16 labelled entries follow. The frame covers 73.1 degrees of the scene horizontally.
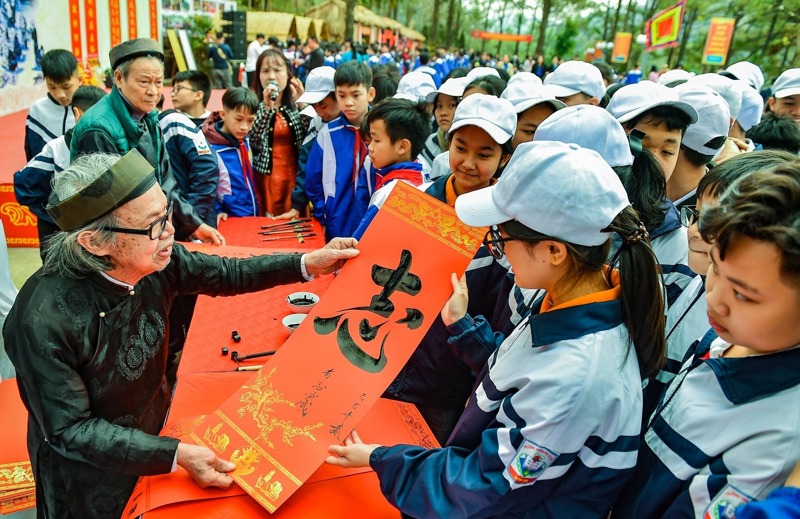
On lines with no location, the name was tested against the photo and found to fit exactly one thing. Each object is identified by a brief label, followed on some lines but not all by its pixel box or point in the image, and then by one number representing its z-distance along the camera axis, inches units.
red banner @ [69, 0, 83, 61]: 455.2
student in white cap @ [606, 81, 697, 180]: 78.1
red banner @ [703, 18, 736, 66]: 384.6
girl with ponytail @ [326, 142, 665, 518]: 41.2
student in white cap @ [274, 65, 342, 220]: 150.6
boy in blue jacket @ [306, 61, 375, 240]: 133.8
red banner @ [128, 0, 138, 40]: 584.1
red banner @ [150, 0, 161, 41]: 634.2
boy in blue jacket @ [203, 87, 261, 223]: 149.3
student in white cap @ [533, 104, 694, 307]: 66.1
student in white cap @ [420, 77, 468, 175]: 145.6
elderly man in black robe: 53.8
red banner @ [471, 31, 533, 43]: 1422.2
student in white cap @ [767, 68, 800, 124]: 149.1
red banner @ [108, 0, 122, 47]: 535.8
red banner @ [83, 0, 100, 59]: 483.2
